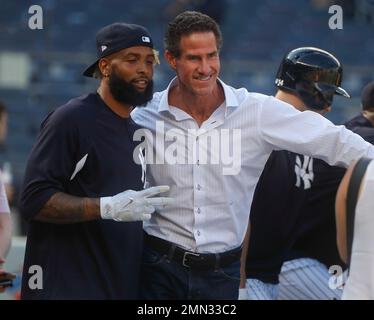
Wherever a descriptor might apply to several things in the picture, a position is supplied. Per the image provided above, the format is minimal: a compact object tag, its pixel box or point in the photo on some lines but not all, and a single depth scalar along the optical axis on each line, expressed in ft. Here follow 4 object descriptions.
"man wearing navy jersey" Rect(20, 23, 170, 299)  26.14
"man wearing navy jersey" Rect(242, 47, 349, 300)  33.27
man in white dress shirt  28.25
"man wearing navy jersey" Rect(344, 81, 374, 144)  34.24
